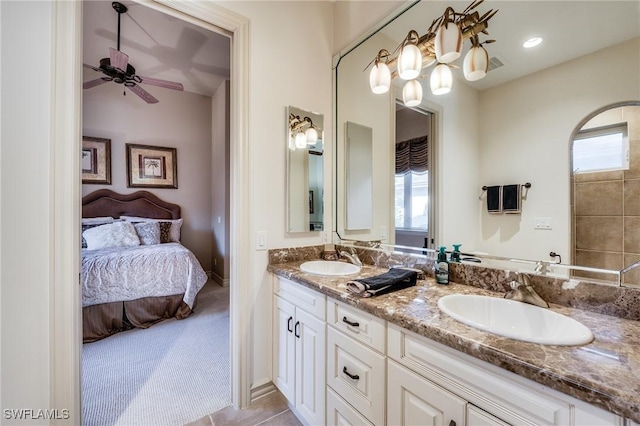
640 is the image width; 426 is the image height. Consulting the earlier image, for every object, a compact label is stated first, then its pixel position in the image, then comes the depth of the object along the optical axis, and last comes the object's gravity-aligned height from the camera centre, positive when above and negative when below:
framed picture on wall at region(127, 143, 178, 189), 4.30 +0.76
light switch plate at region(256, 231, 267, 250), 1.78 -0.19
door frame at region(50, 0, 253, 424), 1.22 +0.03
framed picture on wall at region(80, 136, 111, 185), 3.97 +0.79
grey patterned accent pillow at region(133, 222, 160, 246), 3.84 -0.29
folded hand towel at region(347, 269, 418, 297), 1.16 -0.33
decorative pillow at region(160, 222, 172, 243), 4.12 -0.31
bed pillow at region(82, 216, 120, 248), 3.67 -0.12
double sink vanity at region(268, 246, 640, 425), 0.63 -0.45
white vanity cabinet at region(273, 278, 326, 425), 1.37 -0.78
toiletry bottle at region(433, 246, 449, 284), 1.34 -0.29
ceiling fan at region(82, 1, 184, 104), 2.68 +1.58
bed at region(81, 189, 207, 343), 2.62 -0.66
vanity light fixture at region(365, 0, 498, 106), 1.32 +0.86
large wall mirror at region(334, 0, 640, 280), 1.02 +0.46
